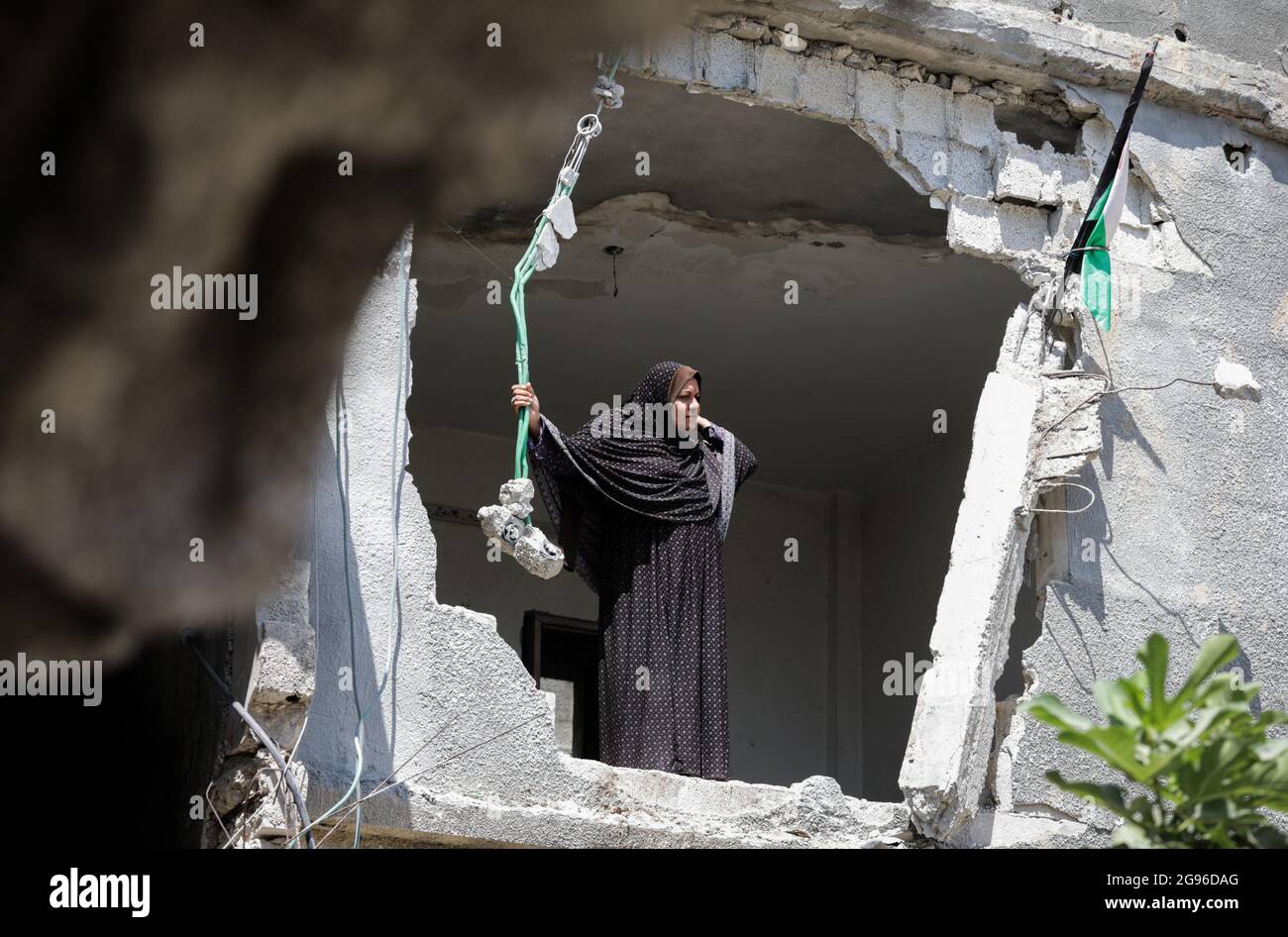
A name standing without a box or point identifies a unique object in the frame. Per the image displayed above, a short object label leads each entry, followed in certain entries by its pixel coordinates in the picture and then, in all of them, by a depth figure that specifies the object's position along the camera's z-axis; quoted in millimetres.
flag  7996
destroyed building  7098
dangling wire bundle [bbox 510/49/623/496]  7340
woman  7738
